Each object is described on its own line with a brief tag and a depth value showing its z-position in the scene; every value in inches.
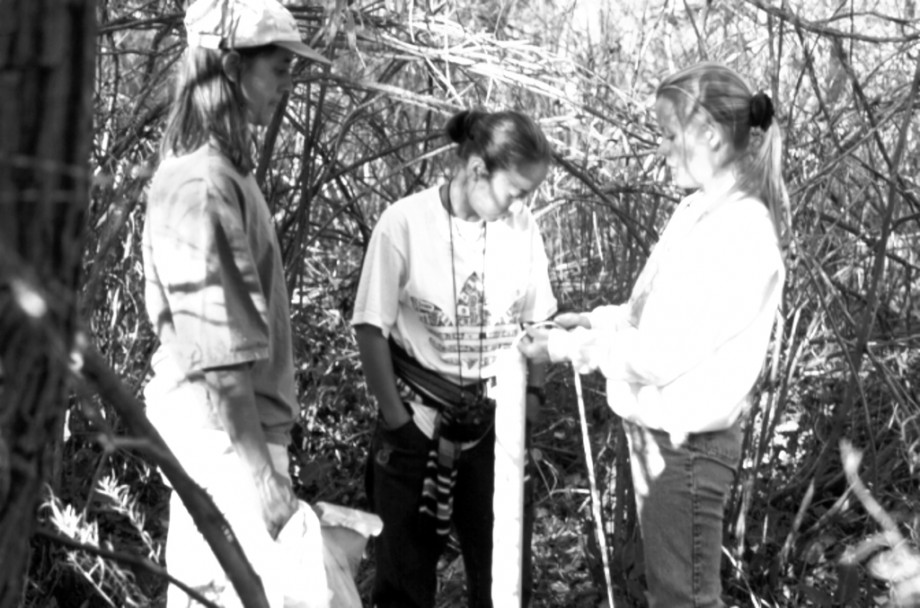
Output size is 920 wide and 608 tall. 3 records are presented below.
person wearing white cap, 91.2
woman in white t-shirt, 128.3
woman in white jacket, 109.1
